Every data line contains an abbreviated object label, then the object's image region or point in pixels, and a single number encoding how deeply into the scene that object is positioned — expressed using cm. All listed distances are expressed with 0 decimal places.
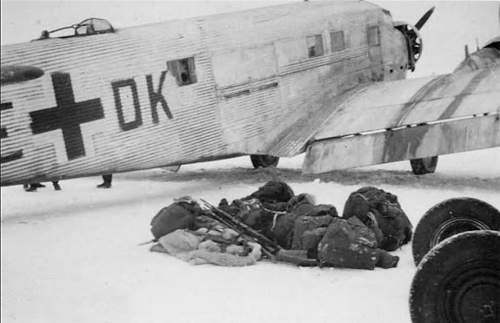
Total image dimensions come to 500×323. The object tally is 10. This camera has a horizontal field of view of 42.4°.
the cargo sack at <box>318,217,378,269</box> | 513
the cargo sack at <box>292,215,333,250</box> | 551
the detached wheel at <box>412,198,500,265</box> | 457
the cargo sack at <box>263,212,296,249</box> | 577
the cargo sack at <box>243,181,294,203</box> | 681
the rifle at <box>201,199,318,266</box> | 536
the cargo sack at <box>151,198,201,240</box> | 618
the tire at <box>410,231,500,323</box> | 299
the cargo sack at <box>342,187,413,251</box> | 573
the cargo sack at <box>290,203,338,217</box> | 582
